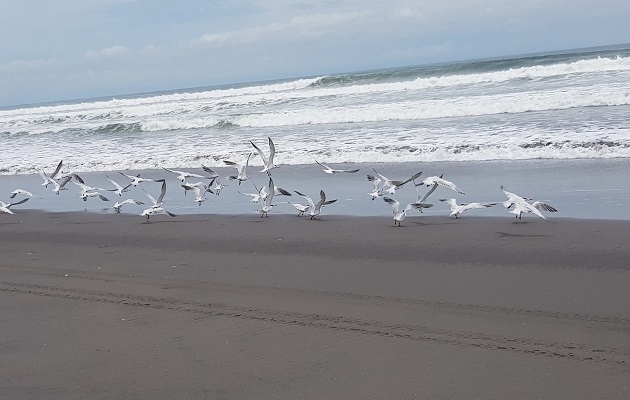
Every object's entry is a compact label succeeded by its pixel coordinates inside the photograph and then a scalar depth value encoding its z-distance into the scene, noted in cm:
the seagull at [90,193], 1064
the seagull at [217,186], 1050
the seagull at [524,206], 725
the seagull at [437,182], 840
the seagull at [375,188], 895
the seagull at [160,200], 914
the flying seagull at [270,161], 1058
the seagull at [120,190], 1063
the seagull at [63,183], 1135
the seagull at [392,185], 877
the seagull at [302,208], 861
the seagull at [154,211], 895
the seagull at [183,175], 1094
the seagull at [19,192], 1105
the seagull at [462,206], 762
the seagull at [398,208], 772
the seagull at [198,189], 990
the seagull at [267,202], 888
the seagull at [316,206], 834
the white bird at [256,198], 917
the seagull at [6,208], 1031
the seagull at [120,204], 977
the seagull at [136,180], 1100
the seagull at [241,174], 1048
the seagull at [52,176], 1209
